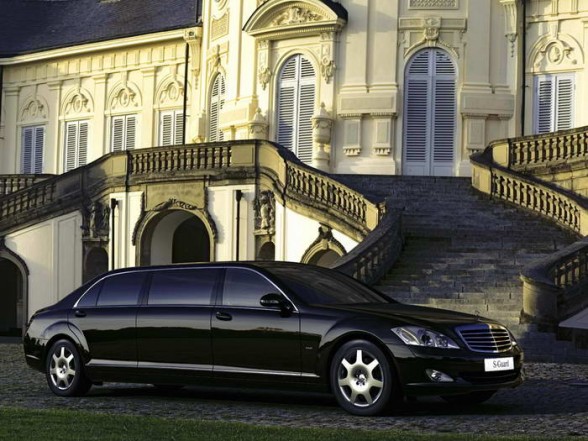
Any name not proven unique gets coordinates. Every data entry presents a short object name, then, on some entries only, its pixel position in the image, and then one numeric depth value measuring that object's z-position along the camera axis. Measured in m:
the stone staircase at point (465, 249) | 23.30
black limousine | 13.31
